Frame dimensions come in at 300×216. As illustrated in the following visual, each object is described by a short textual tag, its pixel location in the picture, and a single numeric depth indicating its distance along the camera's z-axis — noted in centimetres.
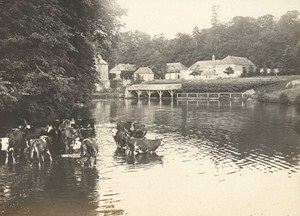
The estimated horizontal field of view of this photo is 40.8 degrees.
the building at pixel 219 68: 7375
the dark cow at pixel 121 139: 1766
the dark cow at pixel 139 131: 1848
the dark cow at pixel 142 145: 1653
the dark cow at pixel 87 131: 2073
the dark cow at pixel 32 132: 1752
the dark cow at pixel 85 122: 2312
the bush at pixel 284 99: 4961
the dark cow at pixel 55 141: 1758
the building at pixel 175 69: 9081
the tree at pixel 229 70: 7938
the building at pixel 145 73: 9175
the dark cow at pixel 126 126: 1968
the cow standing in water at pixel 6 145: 1512
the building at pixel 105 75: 9012
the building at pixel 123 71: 9780
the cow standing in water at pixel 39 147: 1462
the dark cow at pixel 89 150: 1448
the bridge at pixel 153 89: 6975
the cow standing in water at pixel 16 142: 1508
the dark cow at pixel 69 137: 1730
